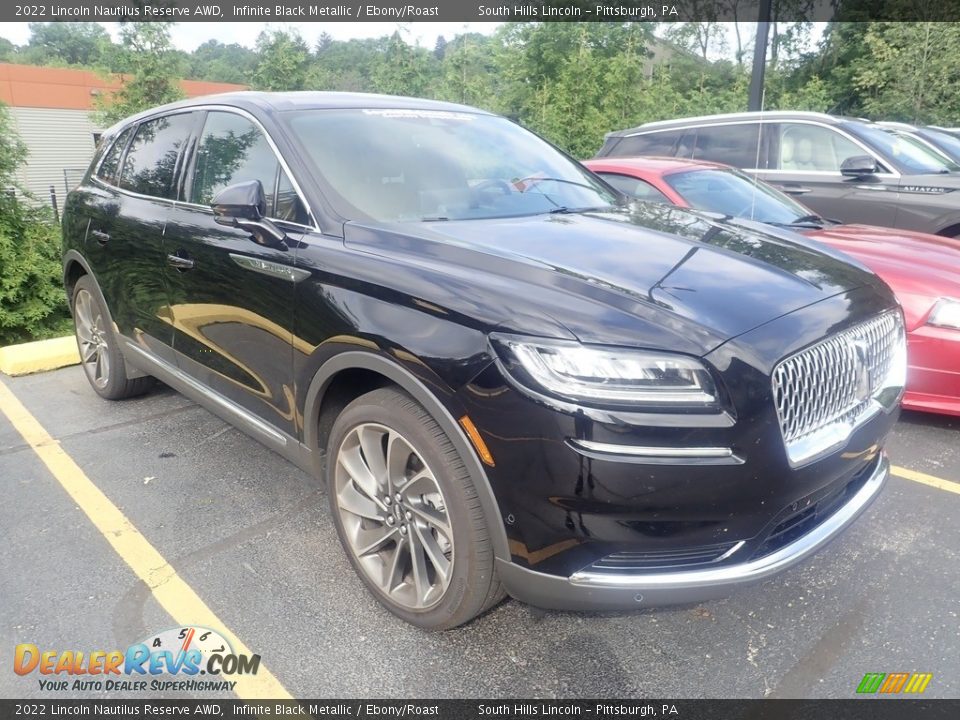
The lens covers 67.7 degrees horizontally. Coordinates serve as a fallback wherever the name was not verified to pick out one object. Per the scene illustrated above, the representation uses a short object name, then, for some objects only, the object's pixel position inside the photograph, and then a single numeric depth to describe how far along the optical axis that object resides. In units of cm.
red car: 387
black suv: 196
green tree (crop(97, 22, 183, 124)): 1425
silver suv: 644
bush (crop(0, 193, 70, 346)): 729
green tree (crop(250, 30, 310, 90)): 1867
